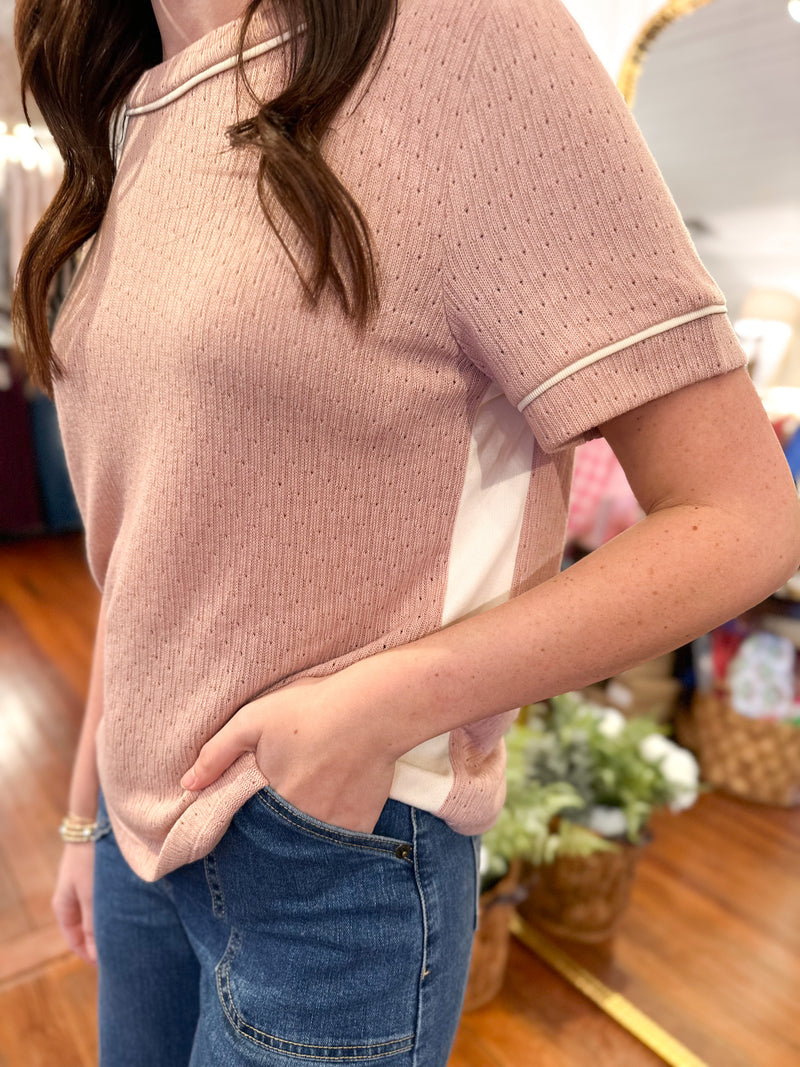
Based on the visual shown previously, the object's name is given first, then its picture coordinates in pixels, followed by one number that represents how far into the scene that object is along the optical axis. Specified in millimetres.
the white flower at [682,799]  1847
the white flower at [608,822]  1801
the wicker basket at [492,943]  1619
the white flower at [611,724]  1948
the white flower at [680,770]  1846
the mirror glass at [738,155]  2121
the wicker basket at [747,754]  2428
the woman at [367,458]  470
